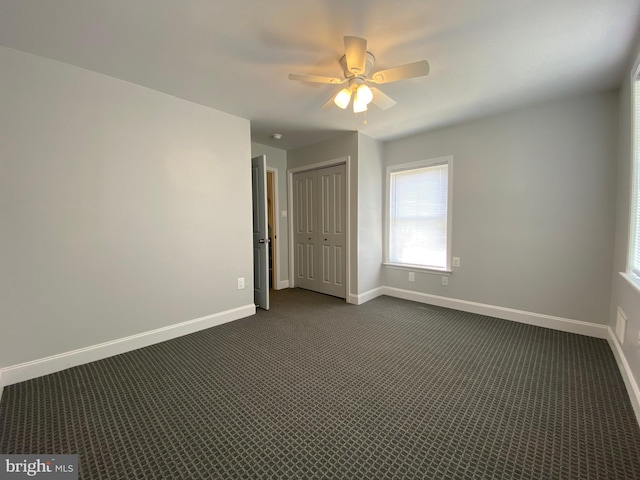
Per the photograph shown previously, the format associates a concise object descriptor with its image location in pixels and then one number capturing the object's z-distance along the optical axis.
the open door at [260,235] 3.64
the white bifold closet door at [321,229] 4.21
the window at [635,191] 2.06
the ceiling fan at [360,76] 1.74
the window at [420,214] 3.80
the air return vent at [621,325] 2.19
